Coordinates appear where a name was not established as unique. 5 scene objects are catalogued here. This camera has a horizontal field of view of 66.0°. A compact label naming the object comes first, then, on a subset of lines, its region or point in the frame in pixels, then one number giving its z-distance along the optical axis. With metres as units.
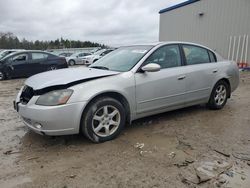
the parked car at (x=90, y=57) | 17.34
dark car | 8.70
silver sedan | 2.54
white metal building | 10.25
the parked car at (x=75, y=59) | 19.59
